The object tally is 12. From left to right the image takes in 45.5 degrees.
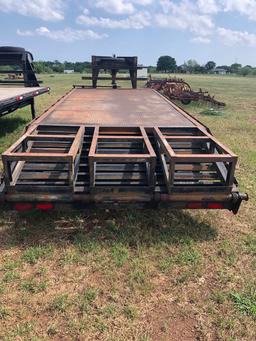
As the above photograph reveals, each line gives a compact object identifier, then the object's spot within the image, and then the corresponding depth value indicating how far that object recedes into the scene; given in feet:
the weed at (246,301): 7.89
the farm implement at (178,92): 47.14
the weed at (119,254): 9.63
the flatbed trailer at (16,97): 18.69
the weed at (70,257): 9.63
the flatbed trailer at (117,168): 10.08
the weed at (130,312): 7.63
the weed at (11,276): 8.80
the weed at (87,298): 7.86
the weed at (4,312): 7.56
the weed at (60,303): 7.83
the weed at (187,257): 9.81
